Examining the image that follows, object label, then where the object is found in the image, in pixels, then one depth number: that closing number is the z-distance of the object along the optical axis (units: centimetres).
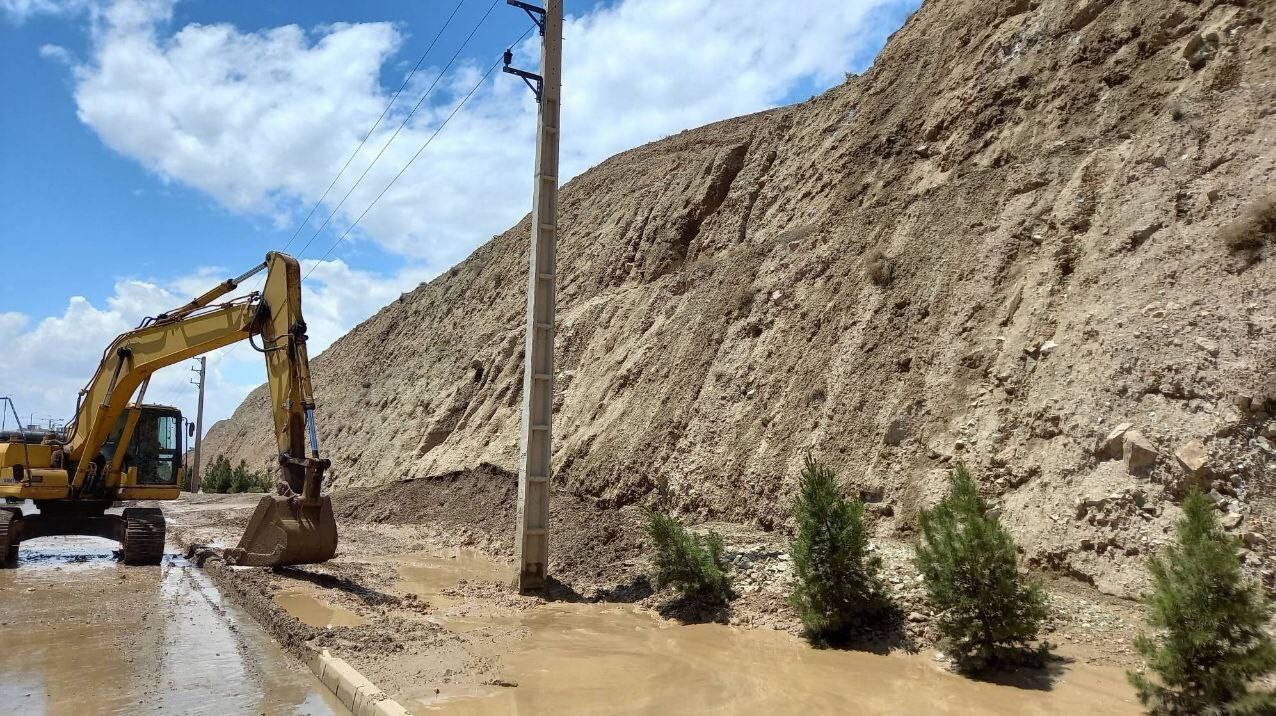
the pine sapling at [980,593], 705
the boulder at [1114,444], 865
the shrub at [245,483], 3931
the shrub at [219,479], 4047
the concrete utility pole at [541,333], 1212
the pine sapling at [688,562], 1005
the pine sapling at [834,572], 841
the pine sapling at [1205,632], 548
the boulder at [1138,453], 829
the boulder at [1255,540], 723
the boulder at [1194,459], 782
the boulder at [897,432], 1149
